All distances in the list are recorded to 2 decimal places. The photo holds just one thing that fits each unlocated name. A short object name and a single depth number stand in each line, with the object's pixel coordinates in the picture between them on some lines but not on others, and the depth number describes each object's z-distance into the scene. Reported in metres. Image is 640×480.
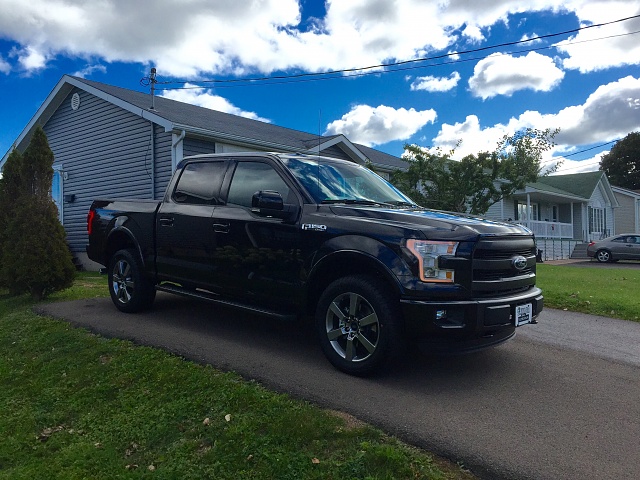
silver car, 22.25
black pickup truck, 3.75
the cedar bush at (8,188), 8.48
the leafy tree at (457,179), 13.79
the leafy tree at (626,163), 57.41
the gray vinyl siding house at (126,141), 13.30
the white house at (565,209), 26.44
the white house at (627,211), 38.75
